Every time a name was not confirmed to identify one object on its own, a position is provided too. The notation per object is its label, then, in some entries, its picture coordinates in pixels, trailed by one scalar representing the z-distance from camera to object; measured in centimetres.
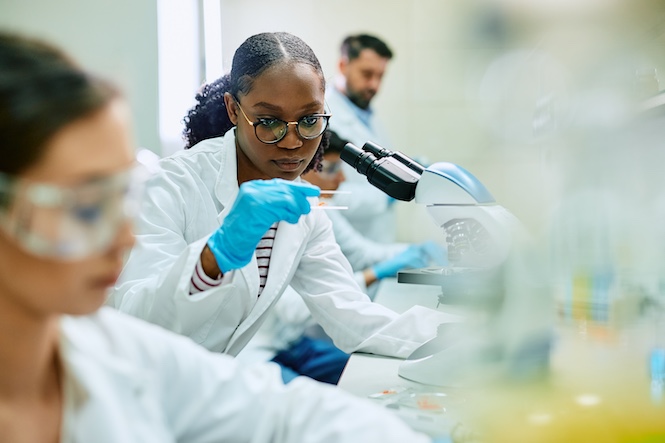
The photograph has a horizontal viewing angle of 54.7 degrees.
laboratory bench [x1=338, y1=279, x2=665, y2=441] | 69
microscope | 91
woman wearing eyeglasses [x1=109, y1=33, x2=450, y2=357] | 153
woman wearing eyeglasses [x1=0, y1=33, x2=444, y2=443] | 73
